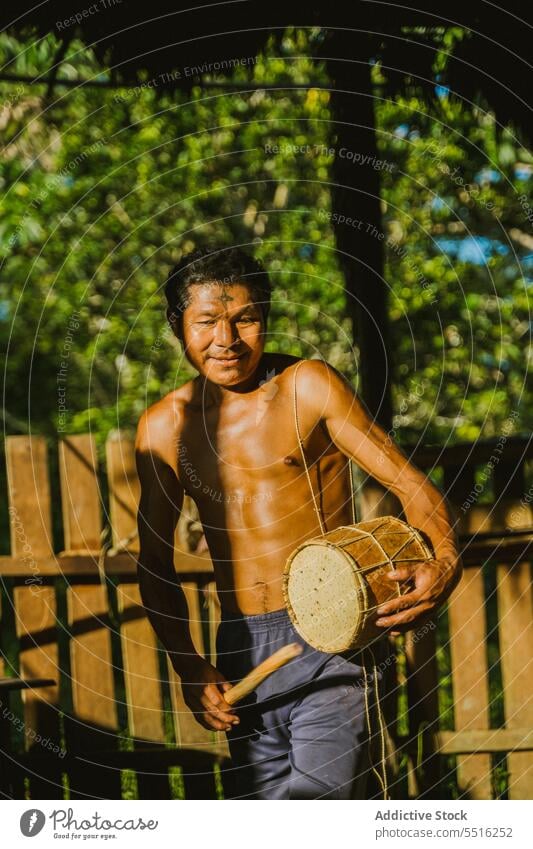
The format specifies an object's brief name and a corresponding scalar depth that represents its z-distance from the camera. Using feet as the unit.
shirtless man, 12.13
